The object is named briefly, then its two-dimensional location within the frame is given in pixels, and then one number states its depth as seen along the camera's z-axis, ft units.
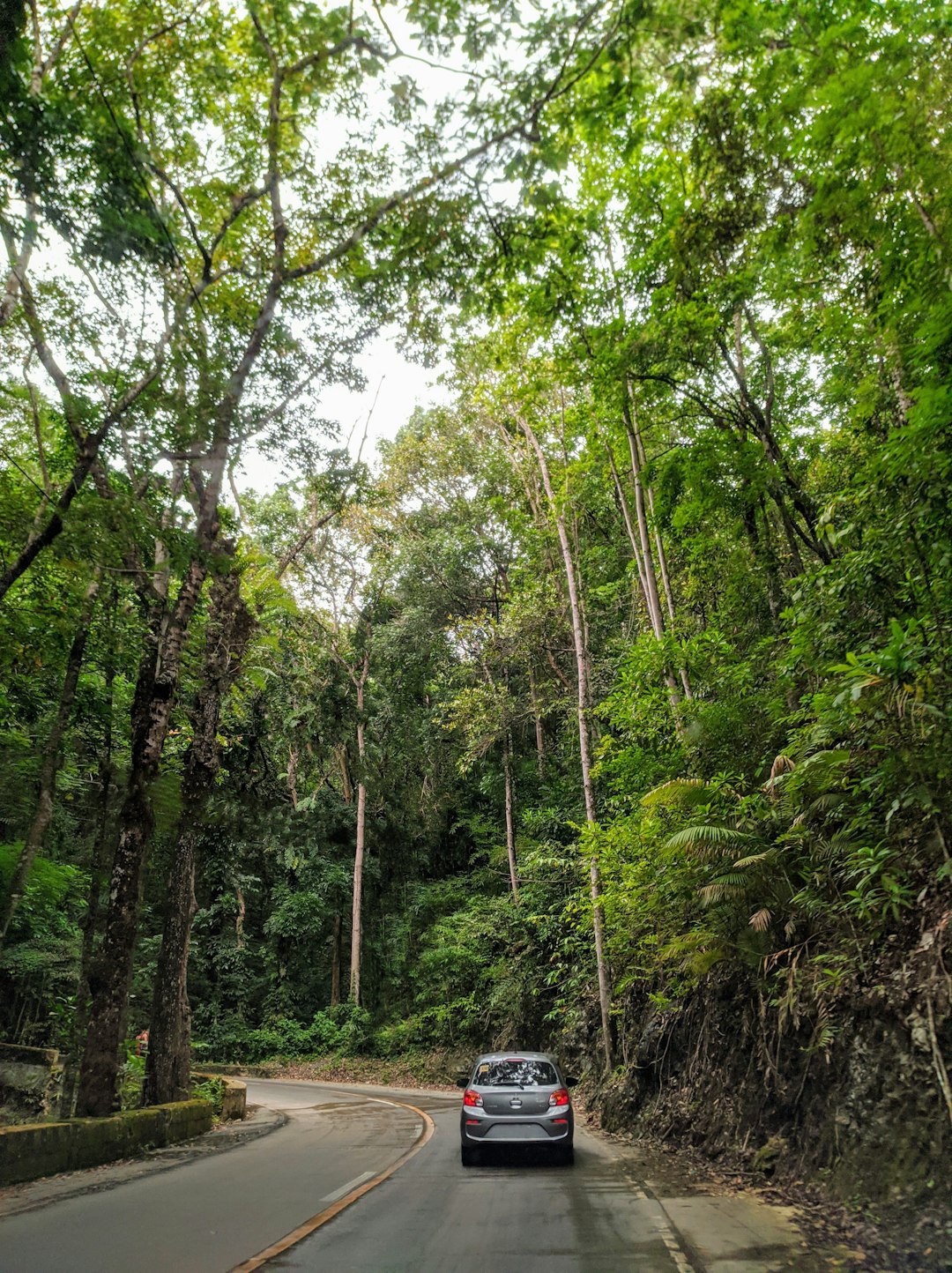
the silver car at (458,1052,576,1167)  30.09
